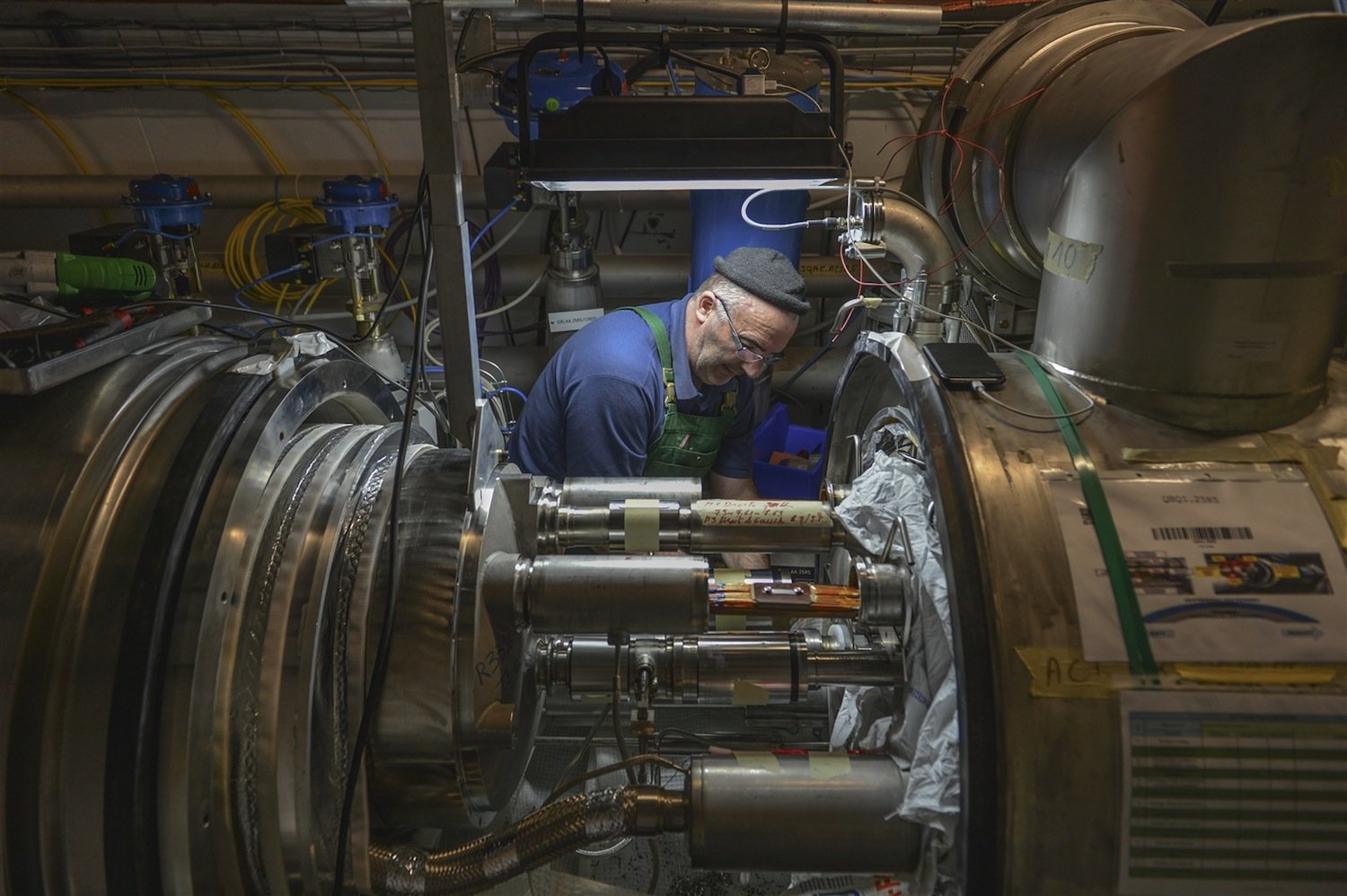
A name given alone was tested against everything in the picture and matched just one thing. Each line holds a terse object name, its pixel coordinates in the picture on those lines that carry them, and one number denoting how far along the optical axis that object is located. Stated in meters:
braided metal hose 0.96
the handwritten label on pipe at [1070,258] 0.97
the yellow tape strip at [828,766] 0.95
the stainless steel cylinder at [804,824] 0.92
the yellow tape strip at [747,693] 1.04
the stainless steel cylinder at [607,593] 0.99
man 1.97
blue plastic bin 2.31
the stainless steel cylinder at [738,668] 1.04
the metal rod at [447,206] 1.12
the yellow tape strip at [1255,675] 0.82
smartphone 0.99
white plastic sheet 0.89
